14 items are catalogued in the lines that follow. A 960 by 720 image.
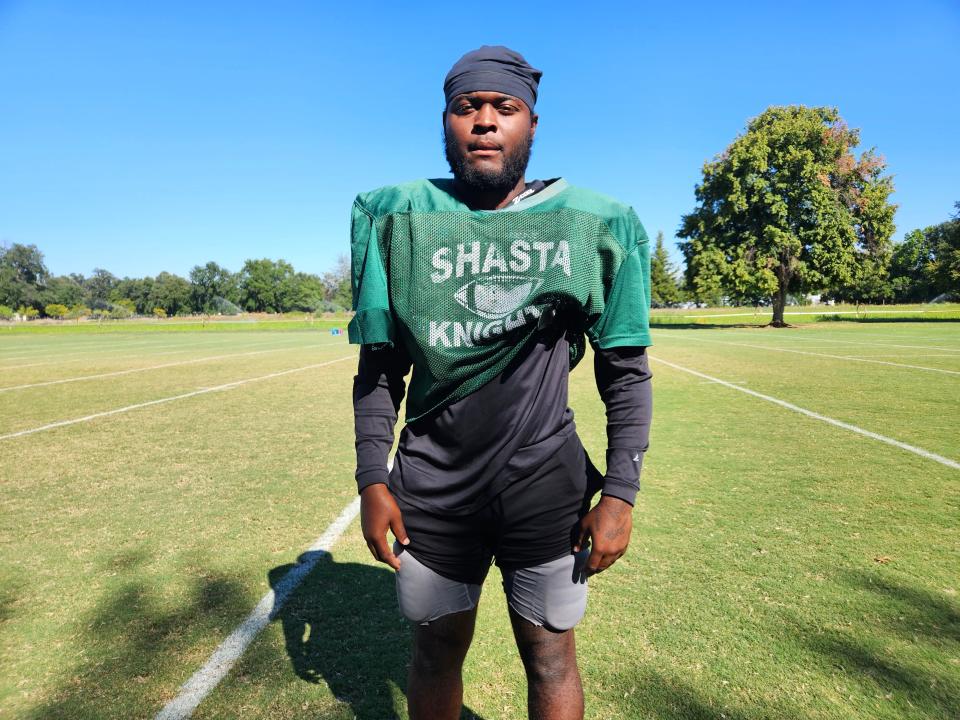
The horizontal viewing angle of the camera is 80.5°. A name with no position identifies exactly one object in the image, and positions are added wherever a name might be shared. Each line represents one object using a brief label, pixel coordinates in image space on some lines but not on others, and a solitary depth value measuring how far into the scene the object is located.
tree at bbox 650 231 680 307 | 89.62
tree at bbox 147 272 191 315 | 125.81
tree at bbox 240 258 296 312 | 121.00
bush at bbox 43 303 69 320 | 109.19
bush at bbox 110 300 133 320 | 106.04
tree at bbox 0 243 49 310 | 109.25
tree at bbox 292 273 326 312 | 118.12
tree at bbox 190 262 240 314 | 125.81
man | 1.55
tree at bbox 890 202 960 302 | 79.50
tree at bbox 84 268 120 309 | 142.12
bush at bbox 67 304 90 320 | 101.81
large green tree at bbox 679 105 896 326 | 36.31
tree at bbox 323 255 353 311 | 109.75
